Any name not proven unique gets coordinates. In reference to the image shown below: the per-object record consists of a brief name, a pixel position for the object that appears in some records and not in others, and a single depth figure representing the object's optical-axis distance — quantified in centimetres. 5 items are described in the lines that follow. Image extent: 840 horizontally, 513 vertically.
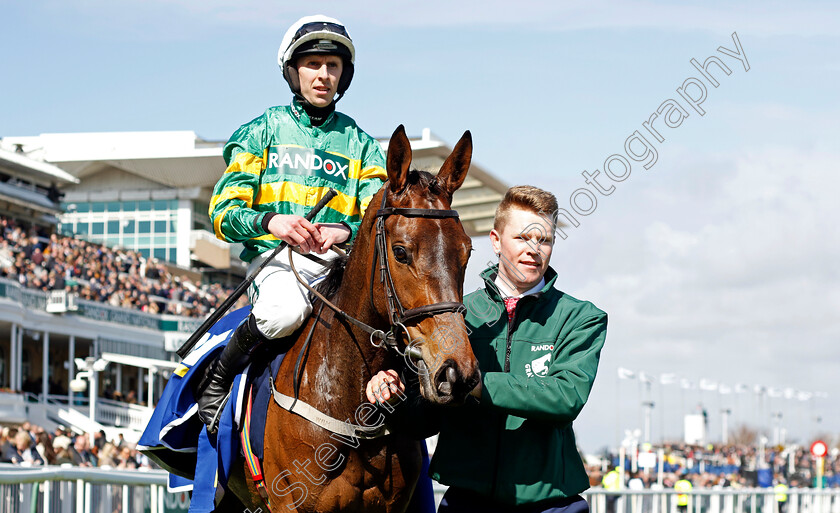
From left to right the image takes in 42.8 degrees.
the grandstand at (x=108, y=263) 2605
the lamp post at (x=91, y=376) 2252
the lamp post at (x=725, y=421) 5406
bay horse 331
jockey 431
